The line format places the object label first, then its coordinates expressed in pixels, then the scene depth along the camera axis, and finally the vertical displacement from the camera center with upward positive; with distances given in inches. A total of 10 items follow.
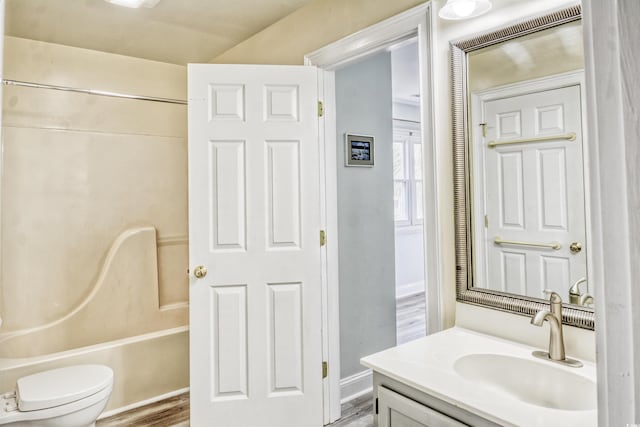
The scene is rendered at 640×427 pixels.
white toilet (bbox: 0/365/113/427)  70.6 -32.1
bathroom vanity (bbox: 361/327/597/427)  37.5 -18.5
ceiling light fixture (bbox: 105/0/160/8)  81.2 +46.7
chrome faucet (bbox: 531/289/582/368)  47.0 -14.0
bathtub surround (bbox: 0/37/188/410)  98.4 +0.4
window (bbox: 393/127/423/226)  207.3 +22.6
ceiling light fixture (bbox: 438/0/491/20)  55.6 +30.1
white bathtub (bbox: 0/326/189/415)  89.7 -33.7
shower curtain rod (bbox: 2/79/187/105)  86.6 +32.9
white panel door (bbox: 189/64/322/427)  83.4 -5.4
